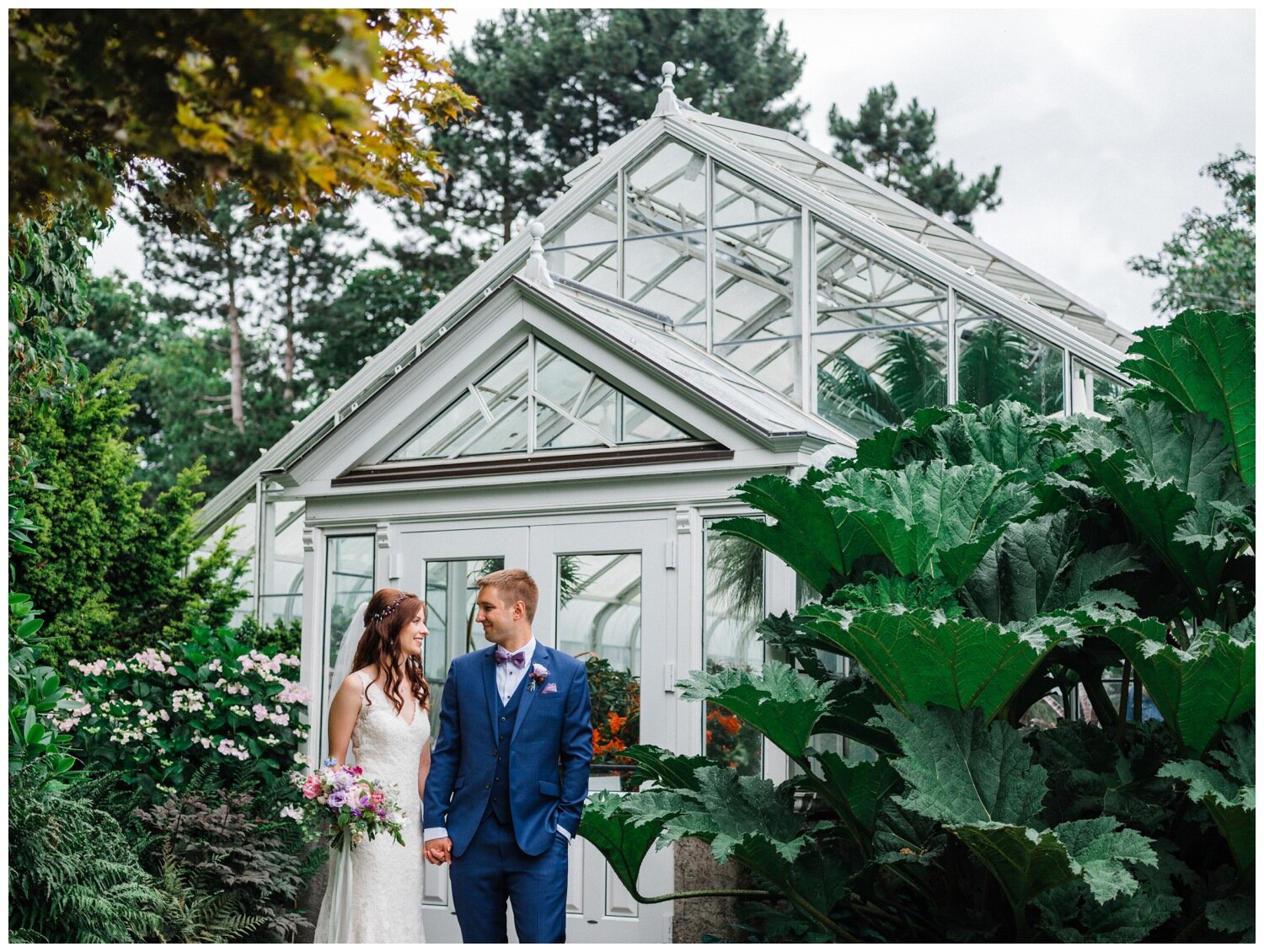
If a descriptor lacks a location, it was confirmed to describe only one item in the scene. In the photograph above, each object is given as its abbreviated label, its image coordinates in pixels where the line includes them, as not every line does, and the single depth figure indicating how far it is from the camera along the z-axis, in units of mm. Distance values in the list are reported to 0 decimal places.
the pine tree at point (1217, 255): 19719
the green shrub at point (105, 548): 11398
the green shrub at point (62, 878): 5801
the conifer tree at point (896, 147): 24641
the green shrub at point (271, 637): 12344
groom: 5207
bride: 5699
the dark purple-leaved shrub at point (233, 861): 7129
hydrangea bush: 8086
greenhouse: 7375
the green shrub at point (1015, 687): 4855
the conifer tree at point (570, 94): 24359
